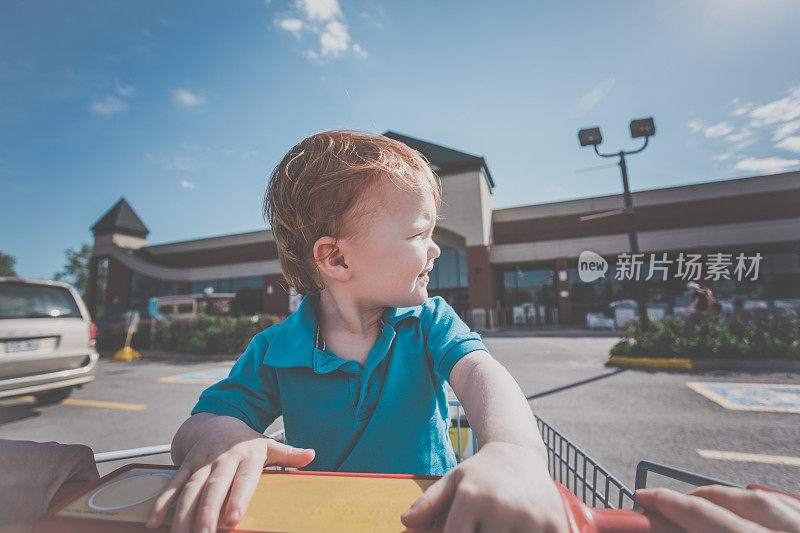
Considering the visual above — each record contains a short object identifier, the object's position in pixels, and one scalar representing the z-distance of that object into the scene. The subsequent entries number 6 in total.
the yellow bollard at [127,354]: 9.25
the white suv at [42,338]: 3.10
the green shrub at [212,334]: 9.27
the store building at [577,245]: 15.16
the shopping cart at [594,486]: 0.38
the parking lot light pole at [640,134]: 7.49
